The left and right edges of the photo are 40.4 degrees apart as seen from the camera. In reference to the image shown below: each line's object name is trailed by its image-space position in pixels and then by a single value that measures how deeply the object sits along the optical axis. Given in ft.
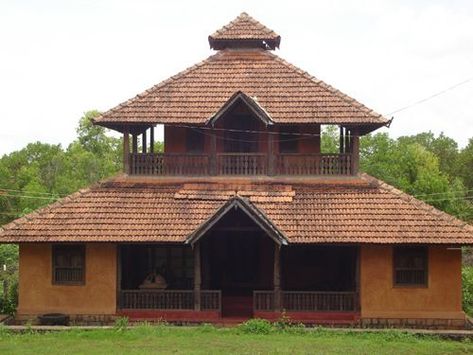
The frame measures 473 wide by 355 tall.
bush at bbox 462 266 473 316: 69.57
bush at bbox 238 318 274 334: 53.78
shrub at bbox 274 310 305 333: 54.49
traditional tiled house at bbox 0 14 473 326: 57.47
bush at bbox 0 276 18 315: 64.89
